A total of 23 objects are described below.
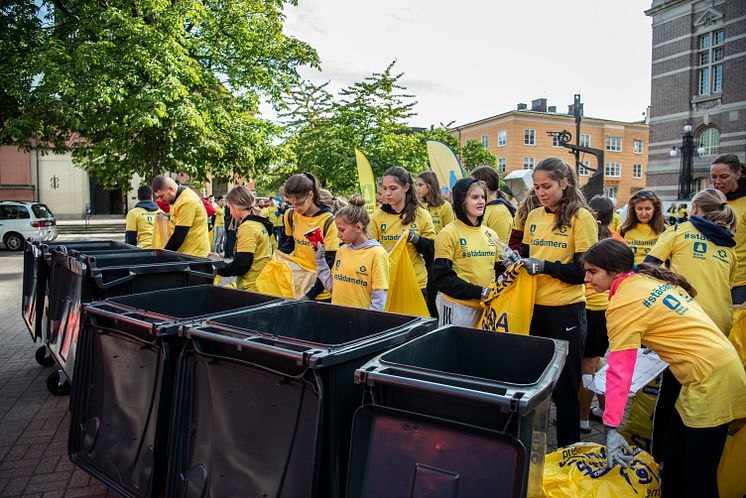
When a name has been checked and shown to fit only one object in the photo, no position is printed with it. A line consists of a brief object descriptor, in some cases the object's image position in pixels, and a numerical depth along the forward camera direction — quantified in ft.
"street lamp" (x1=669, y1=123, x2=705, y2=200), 83.05
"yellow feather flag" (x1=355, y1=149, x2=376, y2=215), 26.80
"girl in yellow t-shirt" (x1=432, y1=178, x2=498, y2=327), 12.70
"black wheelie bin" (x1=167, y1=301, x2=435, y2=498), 7.34
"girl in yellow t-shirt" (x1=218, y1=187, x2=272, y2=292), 16.34
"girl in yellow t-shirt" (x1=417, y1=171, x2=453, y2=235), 19.12
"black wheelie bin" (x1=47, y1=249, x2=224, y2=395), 13.24
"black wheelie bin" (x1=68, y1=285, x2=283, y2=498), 9.15
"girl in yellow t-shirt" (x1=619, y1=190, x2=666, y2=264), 18.97
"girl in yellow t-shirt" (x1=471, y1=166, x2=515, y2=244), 17.31
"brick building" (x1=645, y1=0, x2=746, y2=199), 100.37
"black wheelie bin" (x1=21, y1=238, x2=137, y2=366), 17.94
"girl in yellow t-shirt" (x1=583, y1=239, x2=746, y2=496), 8.52
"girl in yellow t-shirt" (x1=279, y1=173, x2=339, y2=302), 15.34
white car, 63.57
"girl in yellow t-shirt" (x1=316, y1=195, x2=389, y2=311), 12.86
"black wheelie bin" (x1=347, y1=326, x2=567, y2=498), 5.99
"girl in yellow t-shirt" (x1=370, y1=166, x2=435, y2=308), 15.49
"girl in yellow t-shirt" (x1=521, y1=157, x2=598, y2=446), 11.35
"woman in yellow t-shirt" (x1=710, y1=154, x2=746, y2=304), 15.06
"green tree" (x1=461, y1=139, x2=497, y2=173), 128.77
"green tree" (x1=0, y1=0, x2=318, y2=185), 45.68
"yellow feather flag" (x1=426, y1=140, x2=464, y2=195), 23.00
